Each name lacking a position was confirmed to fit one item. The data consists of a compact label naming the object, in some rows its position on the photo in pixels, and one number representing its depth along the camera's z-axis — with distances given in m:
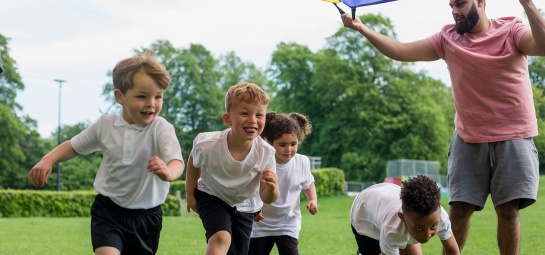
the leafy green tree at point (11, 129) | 50.84
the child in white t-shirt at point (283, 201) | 6.85
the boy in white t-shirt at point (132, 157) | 5.36
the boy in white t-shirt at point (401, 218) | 5.50
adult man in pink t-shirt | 6.37
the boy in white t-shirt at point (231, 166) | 5.66
